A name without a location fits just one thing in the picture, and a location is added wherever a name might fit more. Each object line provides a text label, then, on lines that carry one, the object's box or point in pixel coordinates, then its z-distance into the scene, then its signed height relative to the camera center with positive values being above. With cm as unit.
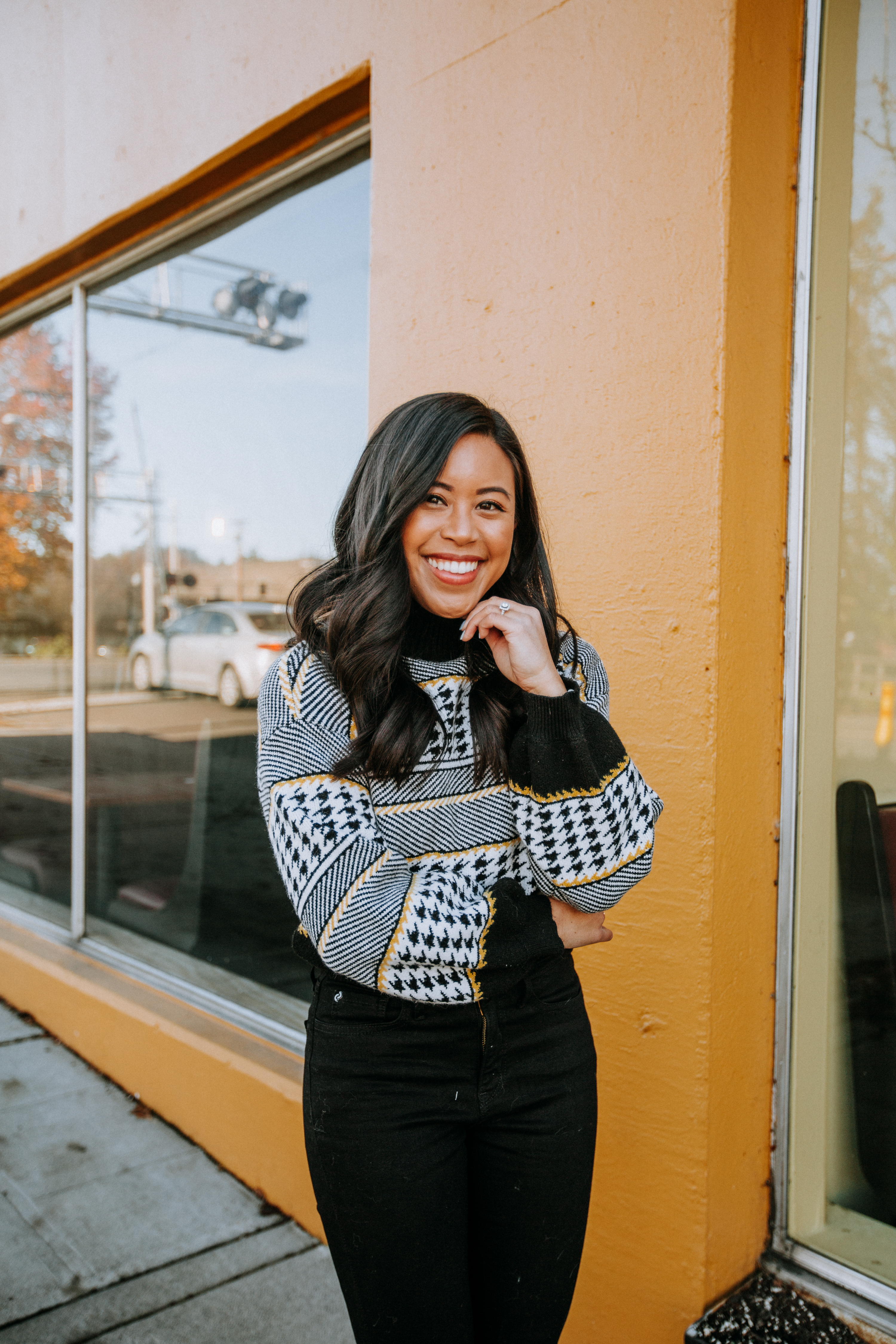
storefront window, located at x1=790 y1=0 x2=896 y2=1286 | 204 -12
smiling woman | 142 -38
